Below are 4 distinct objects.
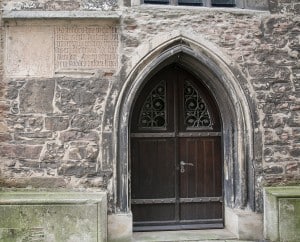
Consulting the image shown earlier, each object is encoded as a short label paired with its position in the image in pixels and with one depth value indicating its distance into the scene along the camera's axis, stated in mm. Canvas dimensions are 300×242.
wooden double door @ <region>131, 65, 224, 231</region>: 5977
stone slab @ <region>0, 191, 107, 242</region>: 5023
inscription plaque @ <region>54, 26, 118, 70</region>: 5543
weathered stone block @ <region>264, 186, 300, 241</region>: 5359
